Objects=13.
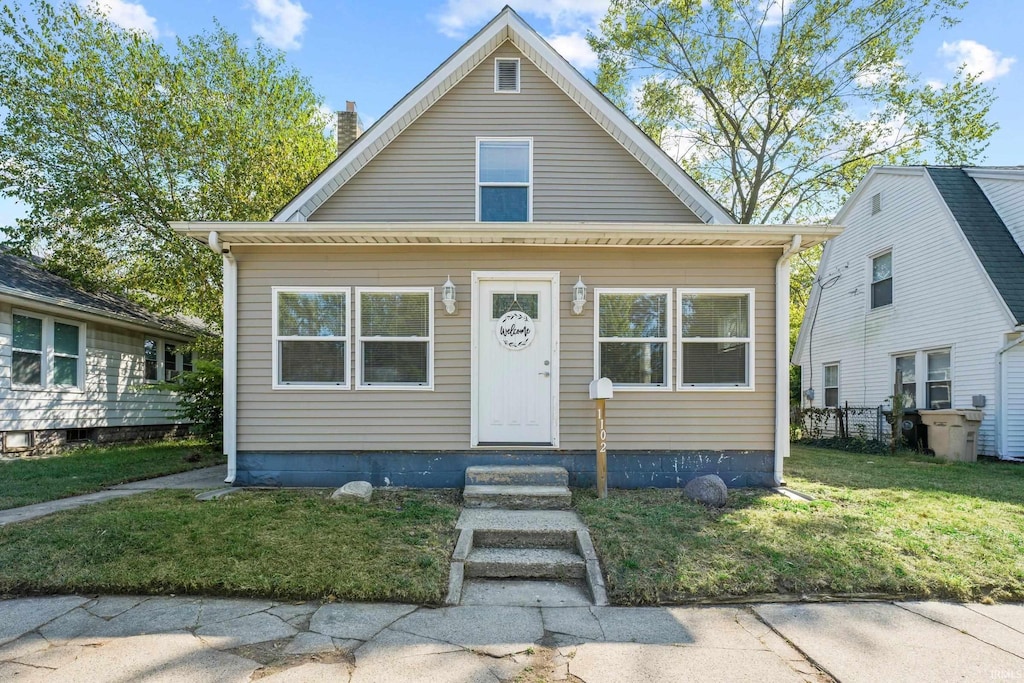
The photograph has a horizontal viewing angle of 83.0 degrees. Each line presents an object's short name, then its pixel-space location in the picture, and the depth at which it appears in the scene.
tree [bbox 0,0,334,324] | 12.42
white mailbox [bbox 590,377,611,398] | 6.01
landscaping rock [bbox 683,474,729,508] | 5.73
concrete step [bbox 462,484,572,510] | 5.77
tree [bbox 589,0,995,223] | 16.73
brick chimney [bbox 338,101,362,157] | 10.04
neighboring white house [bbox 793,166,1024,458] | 10.05
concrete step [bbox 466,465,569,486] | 6.26
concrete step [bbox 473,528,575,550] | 4.82
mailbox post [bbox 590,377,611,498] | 6.02
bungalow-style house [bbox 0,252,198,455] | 9.95
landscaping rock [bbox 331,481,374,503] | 5.91
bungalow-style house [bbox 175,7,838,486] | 6.71
